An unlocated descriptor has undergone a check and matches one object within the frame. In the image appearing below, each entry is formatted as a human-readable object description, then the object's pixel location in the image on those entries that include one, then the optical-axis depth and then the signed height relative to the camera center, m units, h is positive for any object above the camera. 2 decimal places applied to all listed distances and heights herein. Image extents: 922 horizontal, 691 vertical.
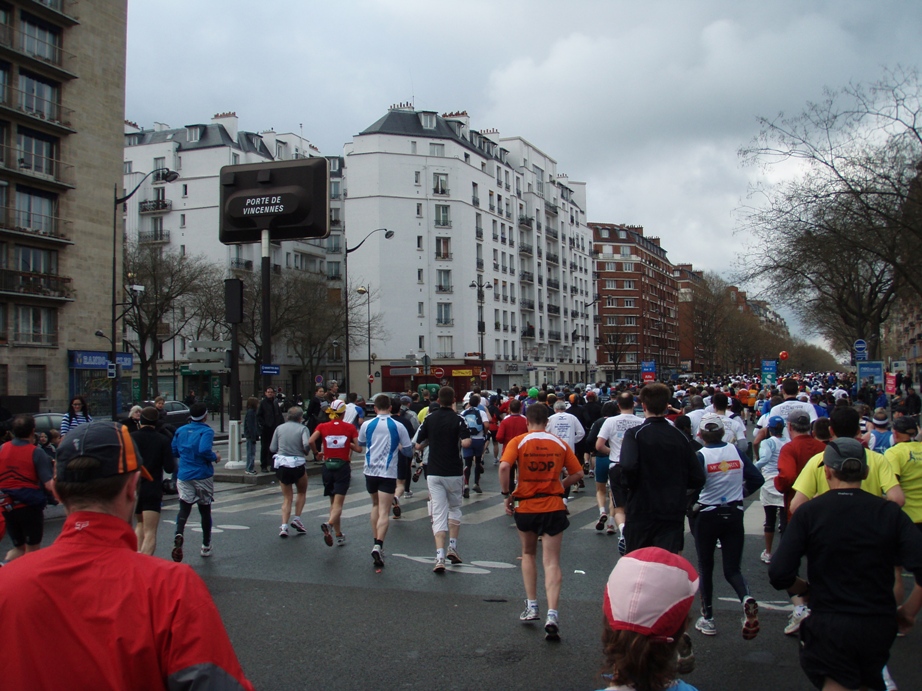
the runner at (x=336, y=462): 9.60 -1.16
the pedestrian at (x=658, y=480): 5.61 -0.83
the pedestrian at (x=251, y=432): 17.20 -1.34
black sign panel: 16.91 +3.96
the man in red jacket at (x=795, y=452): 7.25 -0.83
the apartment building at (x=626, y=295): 109.88 +11.09
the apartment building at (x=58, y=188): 33.78 +8.78
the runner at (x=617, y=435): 8.97 -0.80
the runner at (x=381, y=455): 8.95 -1.00
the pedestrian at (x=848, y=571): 3.59 -1.01
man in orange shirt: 6.24 -1.06
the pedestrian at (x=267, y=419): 17.05 -1.06
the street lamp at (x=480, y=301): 65.94 +5.99
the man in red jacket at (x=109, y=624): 1.75 -0.59
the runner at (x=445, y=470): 8.60 -1.13
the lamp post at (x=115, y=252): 29.58 +5.82
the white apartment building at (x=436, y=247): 63.91 +10.82
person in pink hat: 2.06 -0.70
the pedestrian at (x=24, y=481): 7.39 -1.04
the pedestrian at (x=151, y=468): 8.17 -1.03
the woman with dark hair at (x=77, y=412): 13.59 -0.68
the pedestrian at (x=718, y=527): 6.02 -1.27
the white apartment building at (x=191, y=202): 61.09 +14.32
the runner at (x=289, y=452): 10.09 -1.07
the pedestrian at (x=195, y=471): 8.92 -1.15
